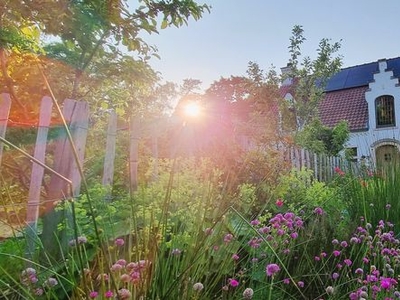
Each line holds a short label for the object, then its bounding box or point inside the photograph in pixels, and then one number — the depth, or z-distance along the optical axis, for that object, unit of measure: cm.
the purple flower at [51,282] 101
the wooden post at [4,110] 248
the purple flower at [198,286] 106
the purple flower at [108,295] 95
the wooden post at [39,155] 255
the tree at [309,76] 1177
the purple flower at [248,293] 109
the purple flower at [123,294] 89
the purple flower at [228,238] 152
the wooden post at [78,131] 266
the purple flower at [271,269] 133
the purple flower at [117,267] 107
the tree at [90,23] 323
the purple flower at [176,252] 133
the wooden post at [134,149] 415
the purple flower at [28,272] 105
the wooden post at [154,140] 512
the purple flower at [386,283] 148
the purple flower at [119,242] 133
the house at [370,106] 1747
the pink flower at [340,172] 489
